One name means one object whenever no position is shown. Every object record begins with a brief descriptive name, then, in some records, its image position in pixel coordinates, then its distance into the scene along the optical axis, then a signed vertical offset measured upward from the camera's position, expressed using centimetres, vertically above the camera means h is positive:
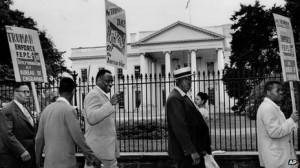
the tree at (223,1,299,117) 4141 +538
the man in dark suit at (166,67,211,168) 415 -49
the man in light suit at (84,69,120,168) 475 -53
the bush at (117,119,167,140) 1341 -167
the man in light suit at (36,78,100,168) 434 -60
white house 5197 +491
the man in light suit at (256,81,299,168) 477 -61
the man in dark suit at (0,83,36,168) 510 -68
